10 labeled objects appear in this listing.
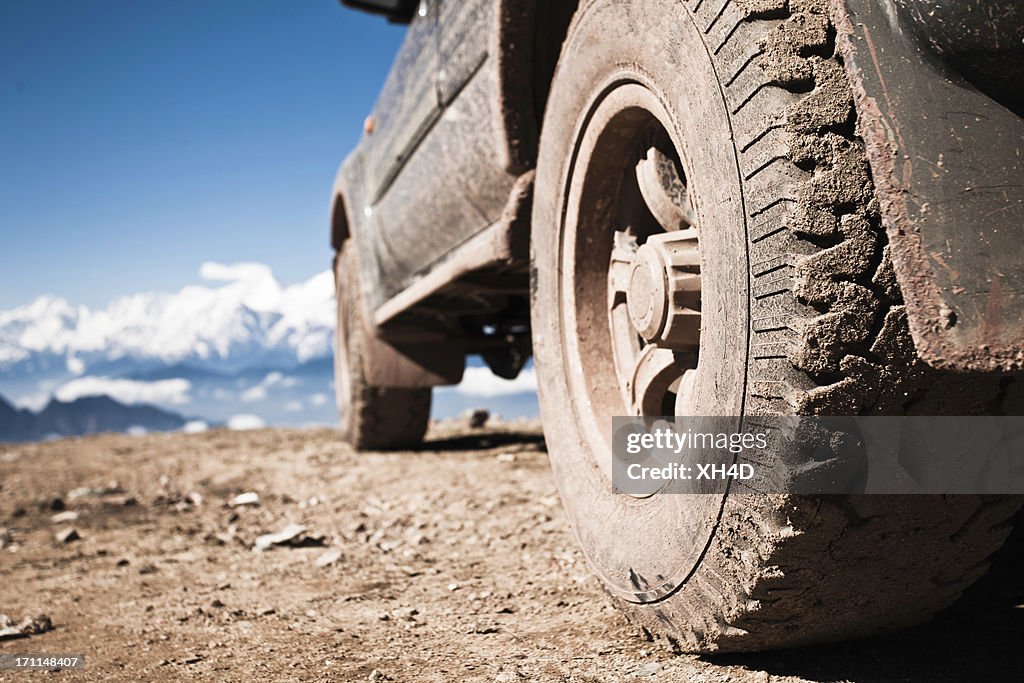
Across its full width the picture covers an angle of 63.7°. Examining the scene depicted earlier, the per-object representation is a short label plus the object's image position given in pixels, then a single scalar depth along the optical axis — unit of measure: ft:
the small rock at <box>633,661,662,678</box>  4.76
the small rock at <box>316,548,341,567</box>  8.79
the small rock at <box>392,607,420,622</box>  6.62
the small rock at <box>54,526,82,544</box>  11.43
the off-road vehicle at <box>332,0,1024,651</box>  3.31
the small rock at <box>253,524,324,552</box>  9.80
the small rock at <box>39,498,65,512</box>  14.26
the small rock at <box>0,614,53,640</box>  6.90
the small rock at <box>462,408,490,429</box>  23.63
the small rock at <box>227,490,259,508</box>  13.41
